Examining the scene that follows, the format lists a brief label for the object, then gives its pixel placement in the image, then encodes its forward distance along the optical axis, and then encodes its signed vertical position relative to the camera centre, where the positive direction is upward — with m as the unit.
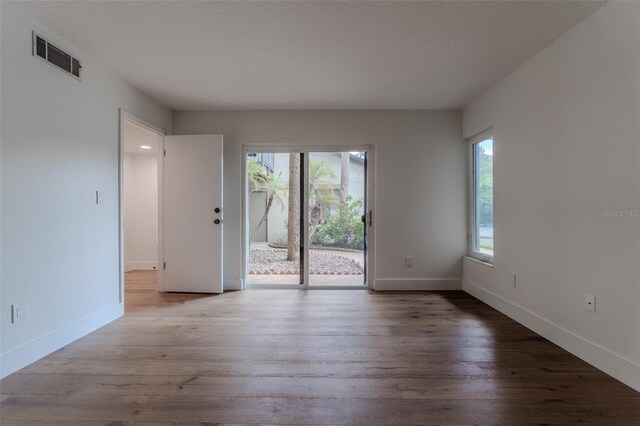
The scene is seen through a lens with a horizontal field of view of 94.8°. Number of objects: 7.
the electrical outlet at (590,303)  1.94 -0.61
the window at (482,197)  3.30 +0.16
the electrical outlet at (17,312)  1.84 -0.64
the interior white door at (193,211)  3.60 +0.01
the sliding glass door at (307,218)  3.84 -0.09
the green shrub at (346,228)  3.87 -0.22
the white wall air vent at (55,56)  2.01 +1.13
